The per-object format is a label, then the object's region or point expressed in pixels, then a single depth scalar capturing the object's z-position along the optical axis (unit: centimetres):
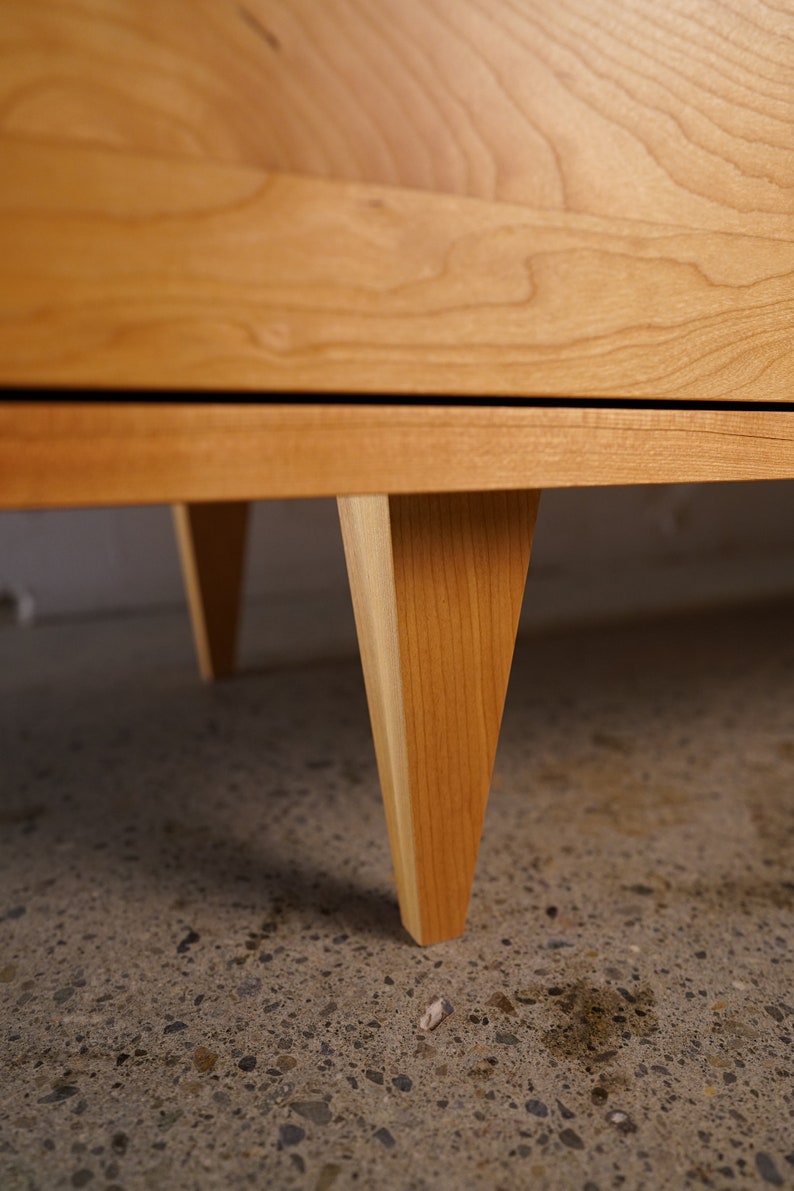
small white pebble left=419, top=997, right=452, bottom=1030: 45
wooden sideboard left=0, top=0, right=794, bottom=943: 29
